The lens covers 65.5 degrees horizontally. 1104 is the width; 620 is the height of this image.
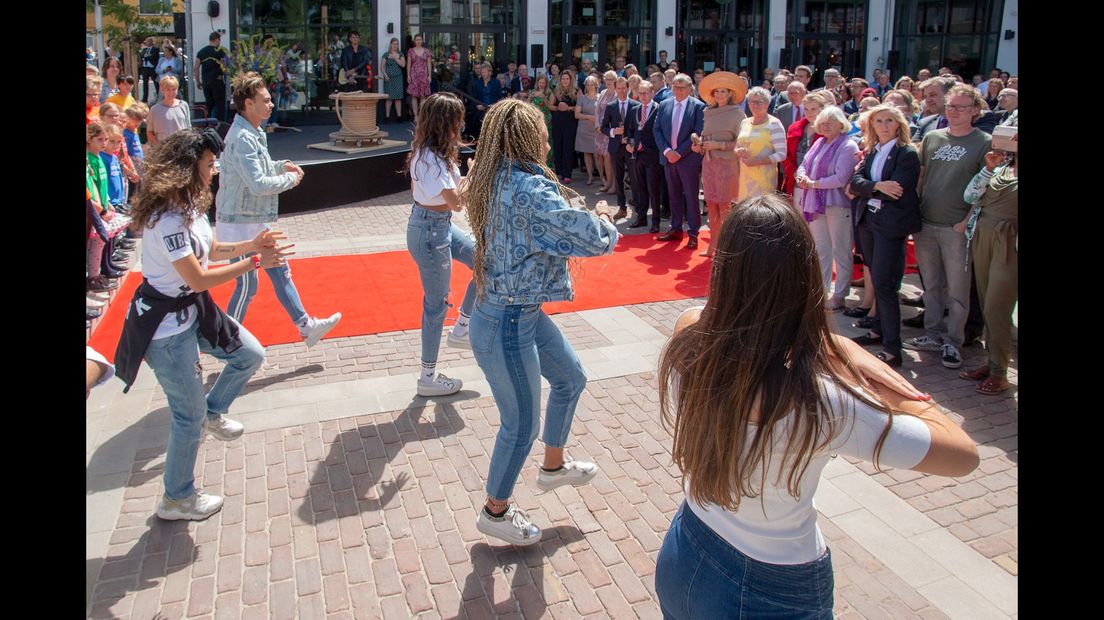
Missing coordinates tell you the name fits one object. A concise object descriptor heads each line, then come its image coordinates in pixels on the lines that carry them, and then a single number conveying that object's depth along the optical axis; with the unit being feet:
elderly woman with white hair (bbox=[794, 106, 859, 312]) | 22.99
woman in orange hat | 30.27
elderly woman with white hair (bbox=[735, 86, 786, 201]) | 28.17
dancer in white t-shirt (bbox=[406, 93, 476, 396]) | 16.88
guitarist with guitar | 66.18
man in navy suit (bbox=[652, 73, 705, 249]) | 32.19
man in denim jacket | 18.02
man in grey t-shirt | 19.69
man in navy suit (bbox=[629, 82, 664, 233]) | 35.32
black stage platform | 42.42
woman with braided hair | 11.40
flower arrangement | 56.75
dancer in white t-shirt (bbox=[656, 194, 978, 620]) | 6.18
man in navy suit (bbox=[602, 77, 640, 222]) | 39.63
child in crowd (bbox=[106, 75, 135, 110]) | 41.65
